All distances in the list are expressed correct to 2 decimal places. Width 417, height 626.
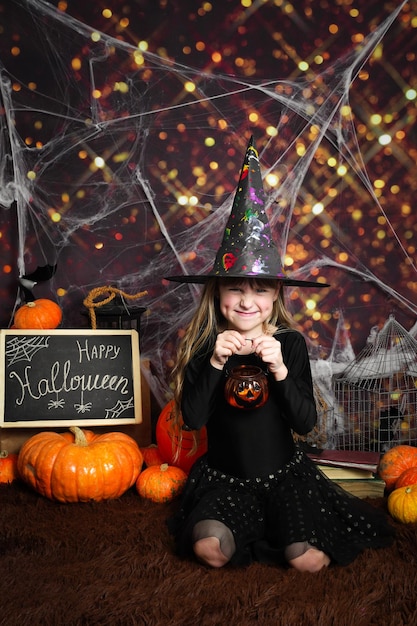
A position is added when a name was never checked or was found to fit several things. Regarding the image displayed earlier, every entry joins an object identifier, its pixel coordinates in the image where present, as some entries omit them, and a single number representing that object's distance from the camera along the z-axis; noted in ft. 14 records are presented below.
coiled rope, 8.98
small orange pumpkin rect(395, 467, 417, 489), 7.68
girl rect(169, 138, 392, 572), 6.13
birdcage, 9.89
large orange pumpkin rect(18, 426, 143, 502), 7.51
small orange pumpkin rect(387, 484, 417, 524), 7.01
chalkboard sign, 8.80
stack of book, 7.83
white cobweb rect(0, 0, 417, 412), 9.97
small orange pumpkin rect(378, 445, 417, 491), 8.21
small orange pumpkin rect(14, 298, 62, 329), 9.09
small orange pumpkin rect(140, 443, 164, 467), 8.62
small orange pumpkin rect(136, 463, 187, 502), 7.84
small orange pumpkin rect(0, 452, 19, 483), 8.40
